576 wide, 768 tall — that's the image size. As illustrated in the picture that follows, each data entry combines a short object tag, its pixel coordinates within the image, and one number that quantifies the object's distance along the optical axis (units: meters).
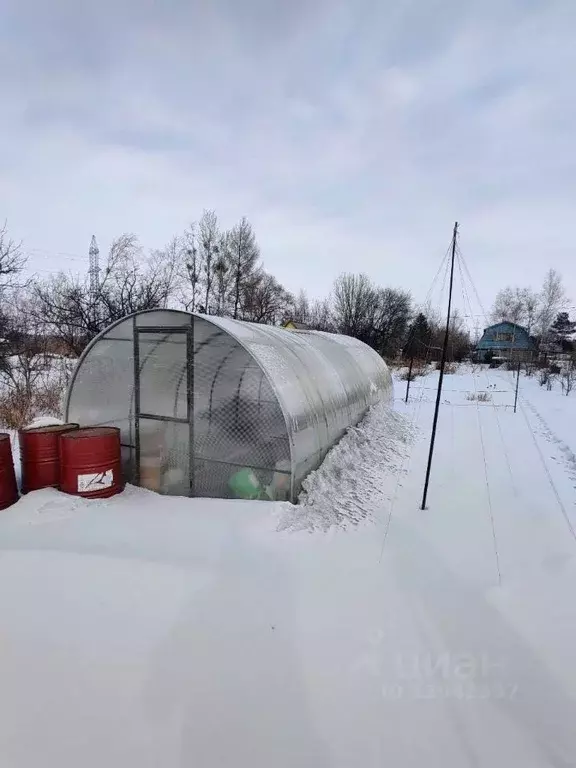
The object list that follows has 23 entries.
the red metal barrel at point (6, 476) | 4.71
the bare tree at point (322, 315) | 41.56
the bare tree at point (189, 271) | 25.90
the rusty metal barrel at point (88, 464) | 4.75
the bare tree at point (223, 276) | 26.56
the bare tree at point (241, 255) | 26.92
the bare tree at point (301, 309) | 41.20
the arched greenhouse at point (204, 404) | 4.79
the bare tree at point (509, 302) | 41.06
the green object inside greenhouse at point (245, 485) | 4.82
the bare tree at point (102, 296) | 14.66
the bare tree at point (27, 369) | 10.69
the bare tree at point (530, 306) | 42.12
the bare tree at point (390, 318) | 39.75
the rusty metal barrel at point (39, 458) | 4.94
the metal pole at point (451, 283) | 4.35
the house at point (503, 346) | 27.03
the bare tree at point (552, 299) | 41.03
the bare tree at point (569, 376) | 16.66
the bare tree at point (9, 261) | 12.03
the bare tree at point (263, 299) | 27.75
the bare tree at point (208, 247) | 26.66
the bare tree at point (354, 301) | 41.44
